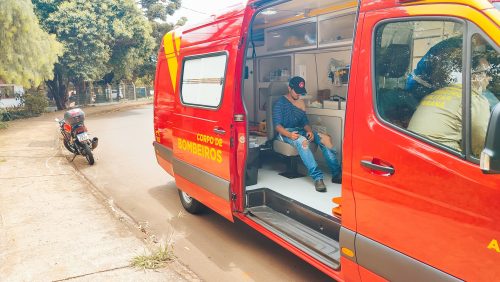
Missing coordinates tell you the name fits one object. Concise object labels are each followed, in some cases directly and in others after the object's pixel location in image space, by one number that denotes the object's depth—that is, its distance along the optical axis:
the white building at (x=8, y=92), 26.67
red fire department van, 2.01
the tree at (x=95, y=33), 19.23
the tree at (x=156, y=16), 30.14
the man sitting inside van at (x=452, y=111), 2.03
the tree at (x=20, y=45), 11.98
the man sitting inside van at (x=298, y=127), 4.71
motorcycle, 8.60
